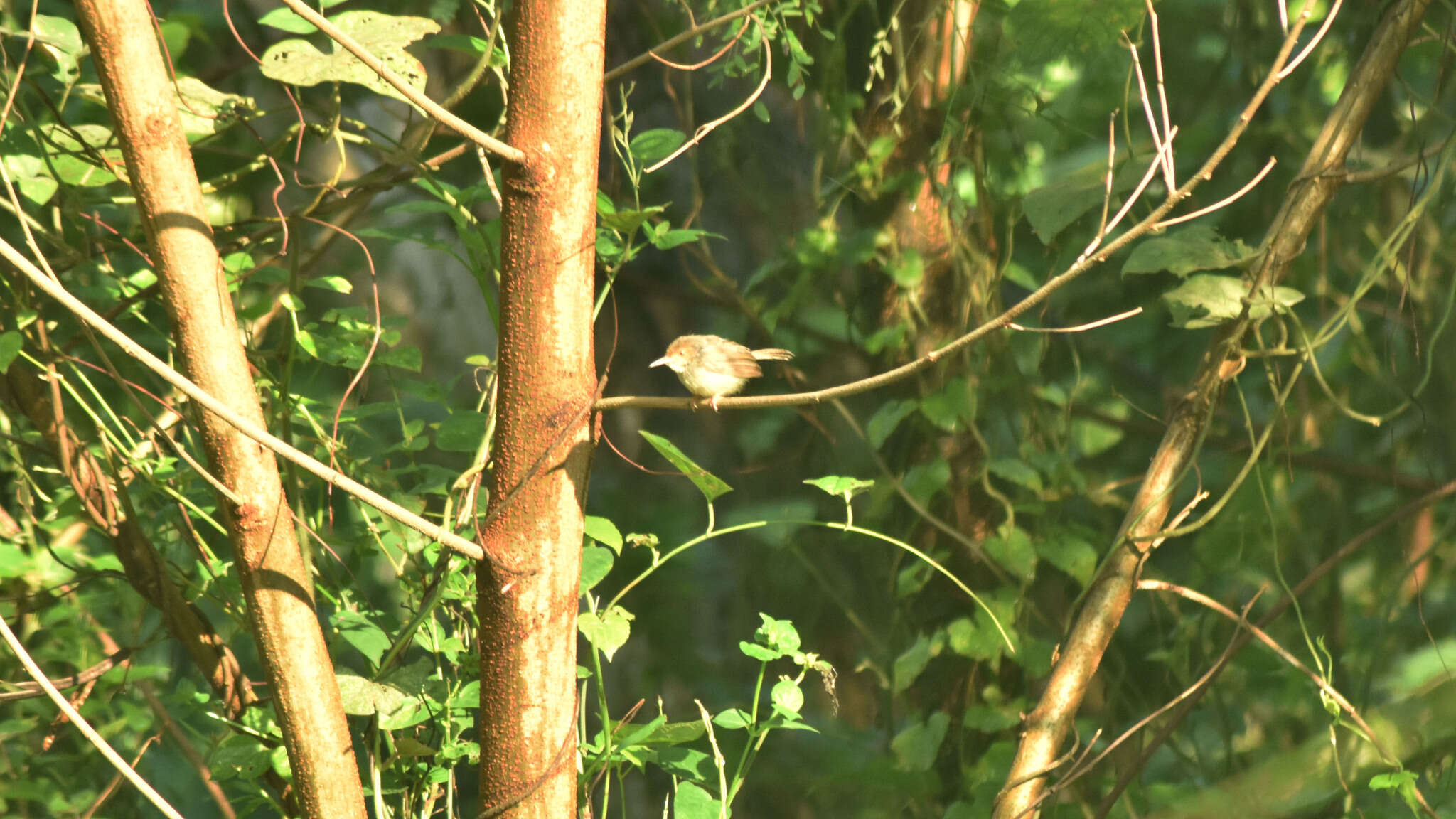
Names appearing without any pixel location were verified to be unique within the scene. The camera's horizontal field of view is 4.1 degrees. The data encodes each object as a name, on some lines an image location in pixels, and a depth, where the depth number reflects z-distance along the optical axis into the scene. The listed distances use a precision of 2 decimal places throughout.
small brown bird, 11.66
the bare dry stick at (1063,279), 10.97
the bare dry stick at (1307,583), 11.57
